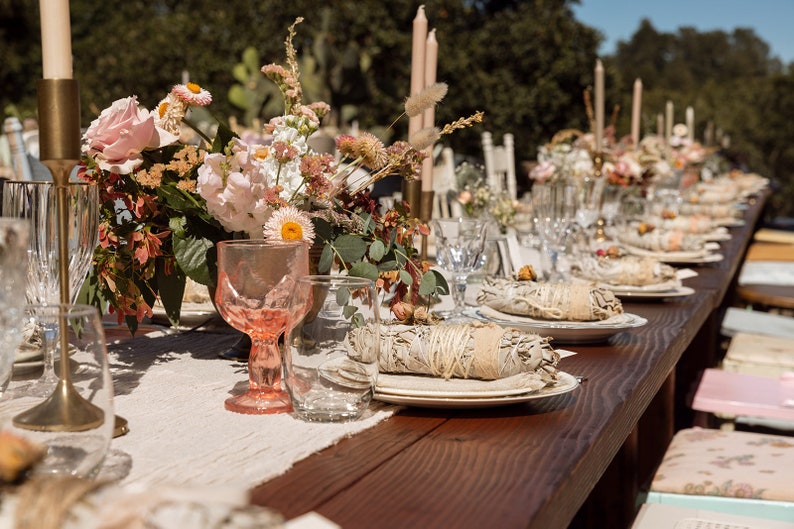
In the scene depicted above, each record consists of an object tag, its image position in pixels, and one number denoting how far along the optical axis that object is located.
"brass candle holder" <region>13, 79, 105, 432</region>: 0.82
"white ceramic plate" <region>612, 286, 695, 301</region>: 1.94
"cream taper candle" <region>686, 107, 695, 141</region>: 6.28
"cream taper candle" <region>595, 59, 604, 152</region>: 2.82
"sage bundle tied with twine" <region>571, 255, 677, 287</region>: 1.97
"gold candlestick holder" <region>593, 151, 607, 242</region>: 2.91
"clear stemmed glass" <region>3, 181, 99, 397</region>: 1.10
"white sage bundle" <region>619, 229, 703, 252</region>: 2.69
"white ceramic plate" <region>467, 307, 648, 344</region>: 1.46
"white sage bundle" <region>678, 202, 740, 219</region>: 4.39
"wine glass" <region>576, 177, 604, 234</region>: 2.40
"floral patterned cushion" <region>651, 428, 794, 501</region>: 1.71
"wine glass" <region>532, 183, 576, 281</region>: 2.05
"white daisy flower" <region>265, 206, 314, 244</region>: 1.17
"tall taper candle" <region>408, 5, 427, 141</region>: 1.65
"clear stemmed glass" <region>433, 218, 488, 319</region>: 1.53
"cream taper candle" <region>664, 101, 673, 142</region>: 5.45
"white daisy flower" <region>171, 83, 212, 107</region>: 1.22
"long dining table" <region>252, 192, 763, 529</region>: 0.79
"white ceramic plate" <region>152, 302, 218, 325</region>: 1.60
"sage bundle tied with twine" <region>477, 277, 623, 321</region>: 1.50
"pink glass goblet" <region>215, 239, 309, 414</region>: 1.05
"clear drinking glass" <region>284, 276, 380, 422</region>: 0.98
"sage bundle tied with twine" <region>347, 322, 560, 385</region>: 1.09
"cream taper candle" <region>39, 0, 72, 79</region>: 0.89
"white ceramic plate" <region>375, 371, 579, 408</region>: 1.05
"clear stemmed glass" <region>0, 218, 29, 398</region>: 0.69
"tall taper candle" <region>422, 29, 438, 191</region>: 1.69
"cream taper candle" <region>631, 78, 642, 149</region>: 3.70
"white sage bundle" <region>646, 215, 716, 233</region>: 3.22
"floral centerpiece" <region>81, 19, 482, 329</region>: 1.17
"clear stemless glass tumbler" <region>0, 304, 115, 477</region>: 0.76
